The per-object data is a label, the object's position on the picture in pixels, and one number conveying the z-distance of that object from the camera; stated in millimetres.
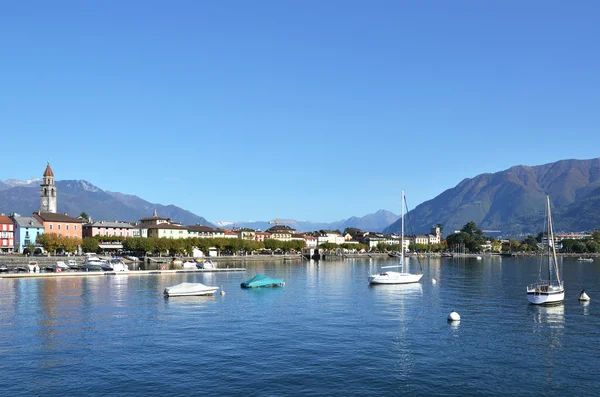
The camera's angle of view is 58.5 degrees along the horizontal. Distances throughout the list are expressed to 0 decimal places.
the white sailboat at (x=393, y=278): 84625
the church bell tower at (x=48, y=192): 179625
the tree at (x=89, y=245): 155250
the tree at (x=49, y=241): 143250
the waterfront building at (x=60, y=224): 159125
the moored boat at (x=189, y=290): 65750
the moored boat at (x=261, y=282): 79812
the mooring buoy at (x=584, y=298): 62500
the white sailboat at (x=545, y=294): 58062
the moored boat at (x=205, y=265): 121088
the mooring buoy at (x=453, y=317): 48125
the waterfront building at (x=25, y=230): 149750
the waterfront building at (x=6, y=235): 146875
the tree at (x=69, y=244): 145875
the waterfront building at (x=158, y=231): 197375
